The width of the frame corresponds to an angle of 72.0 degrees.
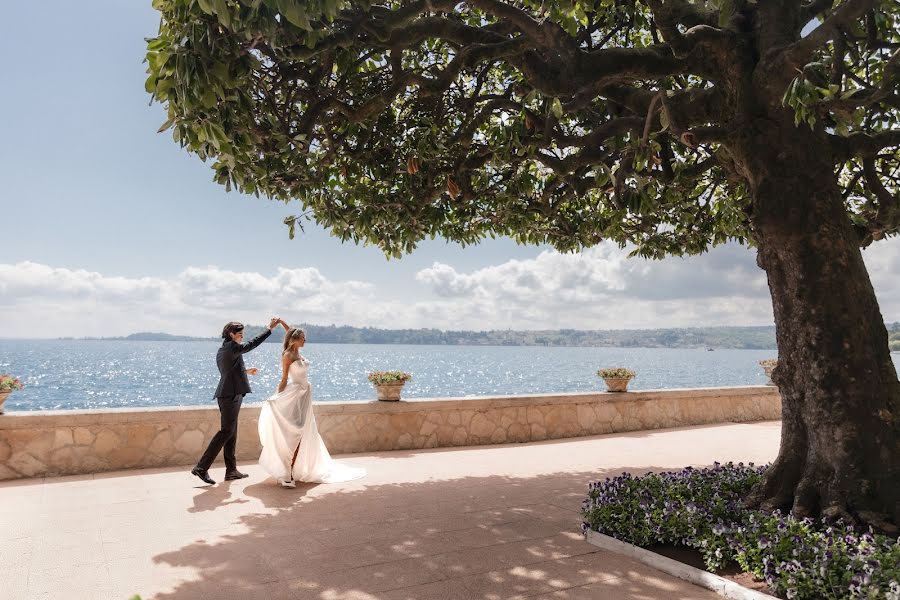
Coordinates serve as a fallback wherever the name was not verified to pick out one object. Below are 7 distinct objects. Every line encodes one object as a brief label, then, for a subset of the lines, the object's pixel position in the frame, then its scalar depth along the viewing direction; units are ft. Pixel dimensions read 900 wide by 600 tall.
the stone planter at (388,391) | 36.29
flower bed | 12.80
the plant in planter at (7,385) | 28.66
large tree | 13.89
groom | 26.99
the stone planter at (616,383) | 44.73
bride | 26.76
